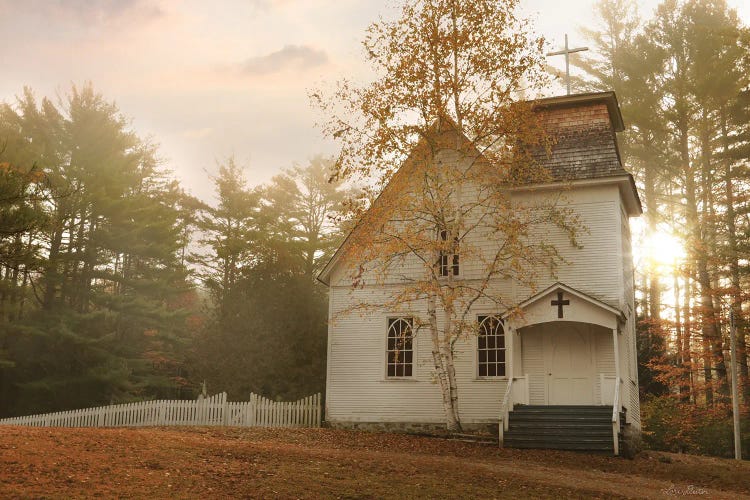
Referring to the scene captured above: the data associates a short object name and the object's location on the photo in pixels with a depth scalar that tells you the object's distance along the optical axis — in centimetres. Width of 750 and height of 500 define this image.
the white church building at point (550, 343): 1738
